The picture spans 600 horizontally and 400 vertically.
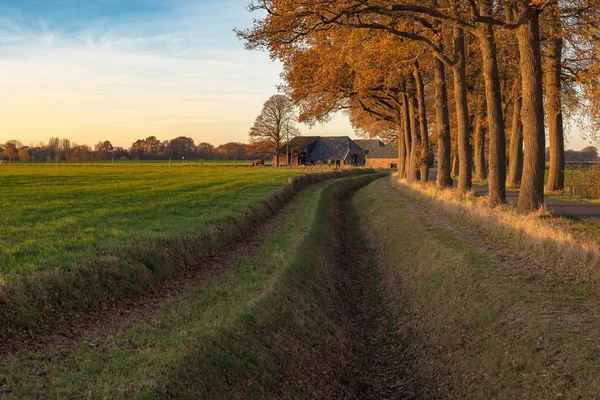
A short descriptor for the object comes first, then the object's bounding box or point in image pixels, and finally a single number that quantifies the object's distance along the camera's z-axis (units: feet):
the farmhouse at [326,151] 333.83
